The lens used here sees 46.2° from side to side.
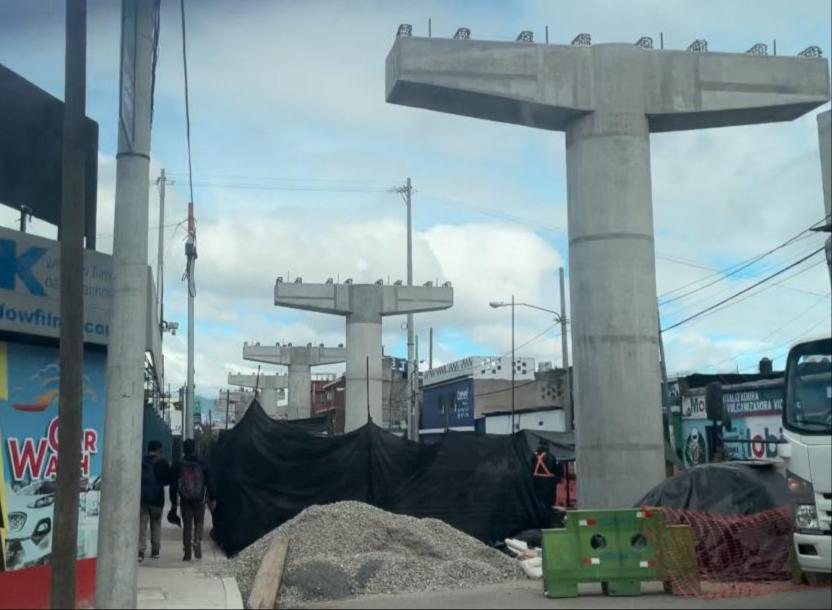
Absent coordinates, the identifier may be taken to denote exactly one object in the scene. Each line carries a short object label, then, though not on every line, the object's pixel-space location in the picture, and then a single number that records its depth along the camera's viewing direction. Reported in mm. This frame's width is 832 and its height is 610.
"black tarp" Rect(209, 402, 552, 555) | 18047
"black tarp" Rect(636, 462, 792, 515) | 12570
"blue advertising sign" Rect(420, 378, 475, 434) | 72438
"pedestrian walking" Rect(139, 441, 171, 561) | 15797
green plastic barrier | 11086
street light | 35097
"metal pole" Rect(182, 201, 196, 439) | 31817
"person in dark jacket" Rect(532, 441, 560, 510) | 18906
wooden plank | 11070
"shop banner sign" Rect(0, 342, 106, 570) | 10680
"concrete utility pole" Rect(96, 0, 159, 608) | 9125
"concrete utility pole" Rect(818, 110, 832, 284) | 13188
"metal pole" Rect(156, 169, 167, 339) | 34556
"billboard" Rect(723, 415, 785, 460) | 28219
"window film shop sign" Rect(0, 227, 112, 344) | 10398
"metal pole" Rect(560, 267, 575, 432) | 35094
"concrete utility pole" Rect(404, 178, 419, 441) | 49000
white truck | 9867
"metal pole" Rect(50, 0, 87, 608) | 8523
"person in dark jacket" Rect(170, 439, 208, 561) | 16094
